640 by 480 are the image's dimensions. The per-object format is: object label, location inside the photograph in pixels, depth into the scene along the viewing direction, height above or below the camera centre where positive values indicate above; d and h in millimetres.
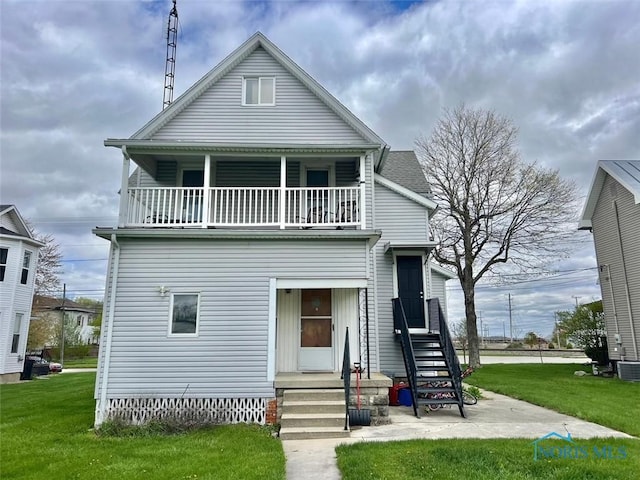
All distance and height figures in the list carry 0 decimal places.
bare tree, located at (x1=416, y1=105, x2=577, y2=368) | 20688 +6305
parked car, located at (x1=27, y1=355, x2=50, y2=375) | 21905 -1972
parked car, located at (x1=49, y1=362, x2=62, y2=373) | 24341 -2210
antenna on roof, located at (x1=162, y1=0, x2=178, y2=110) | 14820 +10021
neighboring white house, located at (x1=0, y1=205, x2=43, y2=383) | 19447 +2102
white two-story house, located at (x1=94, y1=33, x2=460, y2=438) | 8617 +1401
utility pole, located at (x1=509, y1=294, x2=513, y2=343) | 57578 +503
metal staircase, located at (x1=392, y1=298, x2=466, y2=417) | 8781 -784
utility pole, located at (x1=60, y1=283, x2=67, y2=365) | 30769 -1262
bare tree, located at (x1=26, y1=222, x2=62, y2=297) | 29422 +4442
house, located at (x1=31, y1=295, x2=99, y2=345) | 34812 +1563
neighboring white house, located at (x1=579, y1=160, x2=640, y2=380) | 16094 +3217
